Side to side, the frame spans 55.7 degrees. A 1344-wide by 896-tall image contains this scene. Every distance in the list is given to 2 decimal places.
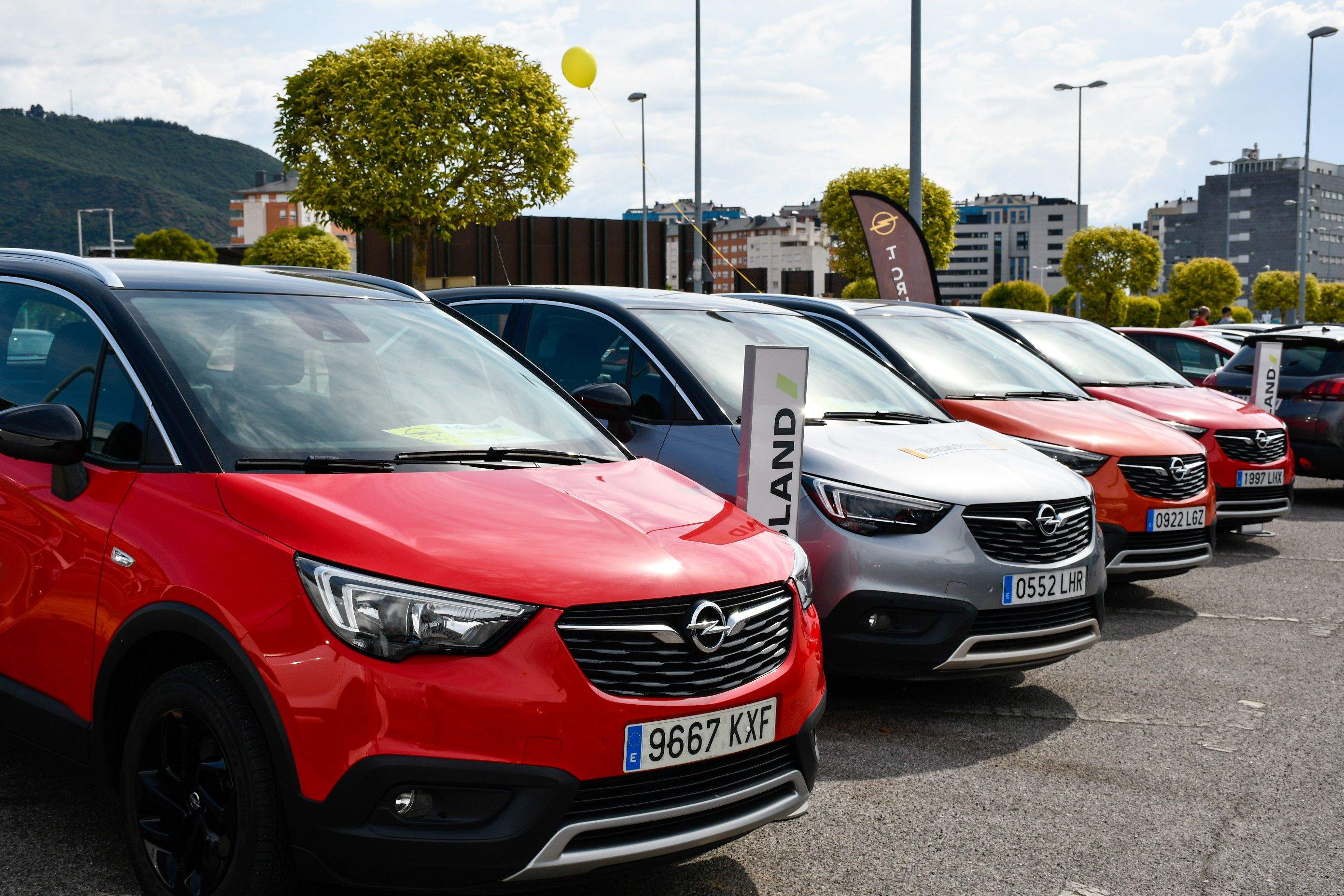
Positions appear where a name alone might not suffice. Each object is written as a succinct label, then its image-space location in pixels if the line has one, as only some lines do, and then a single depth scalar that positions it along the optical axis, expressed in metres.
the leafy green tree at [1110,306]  69.94
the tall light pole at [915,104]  16.28
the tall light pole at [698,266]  24.39
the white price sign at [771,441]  5.00
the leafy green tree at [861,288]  65.56
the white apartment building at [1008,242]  184.38
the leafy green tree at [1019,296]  93.75
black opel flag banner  16.27
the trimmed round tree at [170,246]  98.12
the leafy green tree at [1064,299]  106.75
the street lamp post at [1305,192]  41.00
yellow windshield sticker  3.67
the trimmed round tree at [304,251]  77.19
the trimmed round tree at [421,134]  33.78
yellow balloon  15.45
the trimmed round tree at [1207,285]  72.25
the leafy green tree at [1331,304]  82.50
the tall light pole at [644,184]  38.38
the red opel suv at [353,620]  2.74
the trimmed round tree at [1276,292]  77.50
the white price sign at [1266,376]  11.77
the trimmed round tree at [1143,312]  73.38
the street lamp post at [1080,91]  47.60
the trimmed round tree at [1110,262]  66.88
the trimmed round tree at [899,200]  57.03
